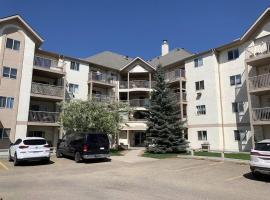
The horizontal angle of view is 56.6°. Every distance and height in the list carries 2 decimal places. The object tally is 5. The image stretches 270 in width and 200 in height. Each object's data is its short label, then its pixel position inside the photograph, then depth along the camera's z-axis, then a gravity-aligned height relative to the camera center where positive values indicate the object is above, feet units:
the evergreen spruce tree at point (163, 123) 81.30 +5.51
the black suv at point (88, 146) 59.00 -1.74
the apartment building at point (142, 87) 83.66 +20.26
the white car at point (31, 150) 53.21 -2.58
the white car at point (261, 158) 36.70 -2.49
